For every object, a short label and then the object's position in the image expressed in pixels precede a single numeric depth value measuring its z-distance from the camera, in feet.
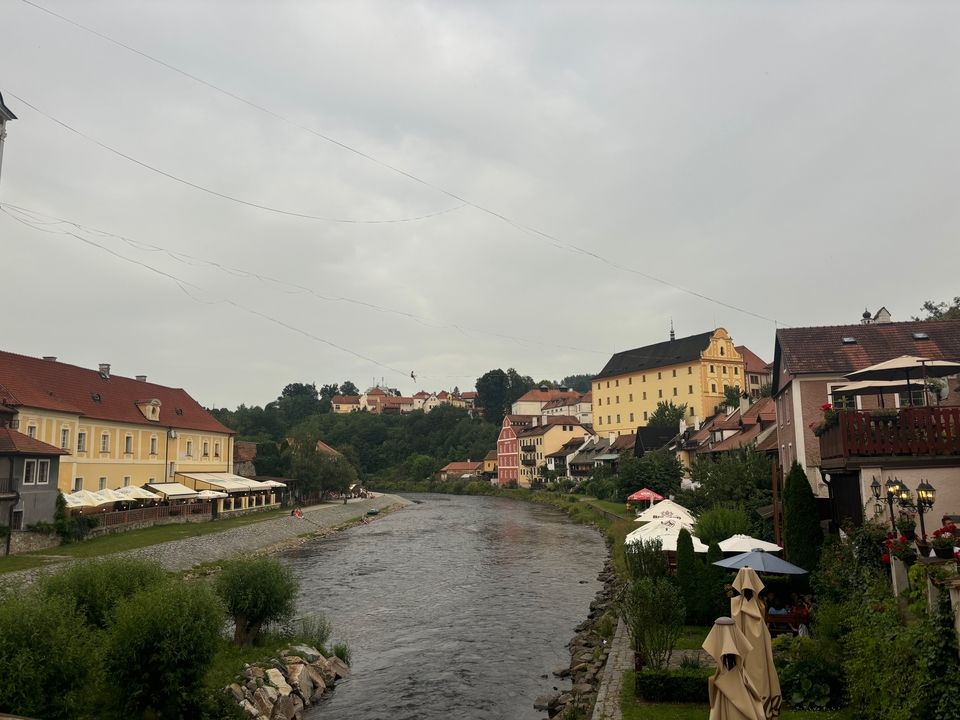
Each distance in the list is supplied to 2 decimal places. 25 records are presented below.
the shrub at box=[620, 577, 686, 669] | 43.42
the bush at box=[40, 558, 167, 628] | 44.39
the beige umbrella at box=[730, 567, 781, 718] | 30.04
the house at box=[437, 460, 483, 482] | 386.54
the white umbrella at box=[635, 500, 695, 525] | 74.42
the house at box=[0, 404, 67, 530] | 97.55
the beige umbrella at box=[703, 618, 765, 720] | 25.38
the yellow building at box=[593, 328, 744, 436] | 288.92
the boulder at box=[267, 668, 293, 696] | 45.98
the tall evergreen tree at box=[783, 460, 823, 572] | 56.34
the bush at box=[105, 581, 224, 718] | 37.06
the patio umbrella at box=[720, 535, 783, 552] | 57.31
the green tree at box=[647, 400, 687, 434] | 249.55
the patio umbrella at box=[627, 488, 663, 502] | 133.28
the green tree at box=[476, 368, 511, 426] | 497.46
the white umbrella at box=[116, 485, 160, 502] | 126.80
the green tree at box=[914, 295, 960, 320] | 158.83
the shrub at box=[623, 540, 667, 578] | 58.90
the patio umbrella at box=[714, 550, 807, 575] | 47.96
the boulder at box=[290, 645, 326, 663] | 52.95
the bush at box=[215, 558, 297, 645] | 53.67
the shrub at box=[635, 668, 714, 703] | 39.55
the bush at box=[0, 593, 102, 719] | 31.96
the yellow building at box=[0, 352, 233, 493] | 129.69
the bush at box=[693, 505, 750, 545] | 69.05
